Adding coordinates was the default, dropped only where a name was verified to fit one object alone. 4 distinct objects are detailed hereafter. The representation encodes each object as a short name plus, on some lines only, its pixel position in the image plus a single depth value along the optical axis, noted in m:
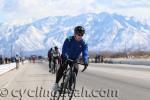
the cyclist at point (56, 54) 31.00
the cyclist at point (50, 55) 32.53
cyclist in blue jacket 13.63
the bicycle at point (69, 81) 13.89
